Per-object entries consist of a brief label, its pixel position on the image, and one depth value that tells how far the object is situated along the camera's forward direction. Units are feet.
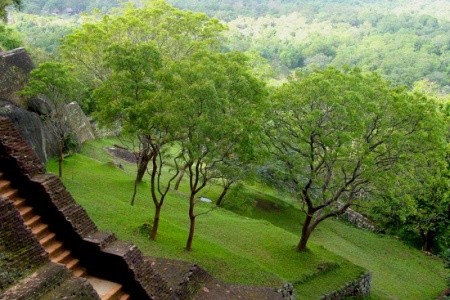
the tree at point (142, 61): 49.90
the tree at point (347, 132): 59.62
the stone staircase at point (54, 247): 33.81
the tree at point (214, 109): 47.21
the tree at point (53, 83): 72.74
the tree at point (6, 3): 75.85
